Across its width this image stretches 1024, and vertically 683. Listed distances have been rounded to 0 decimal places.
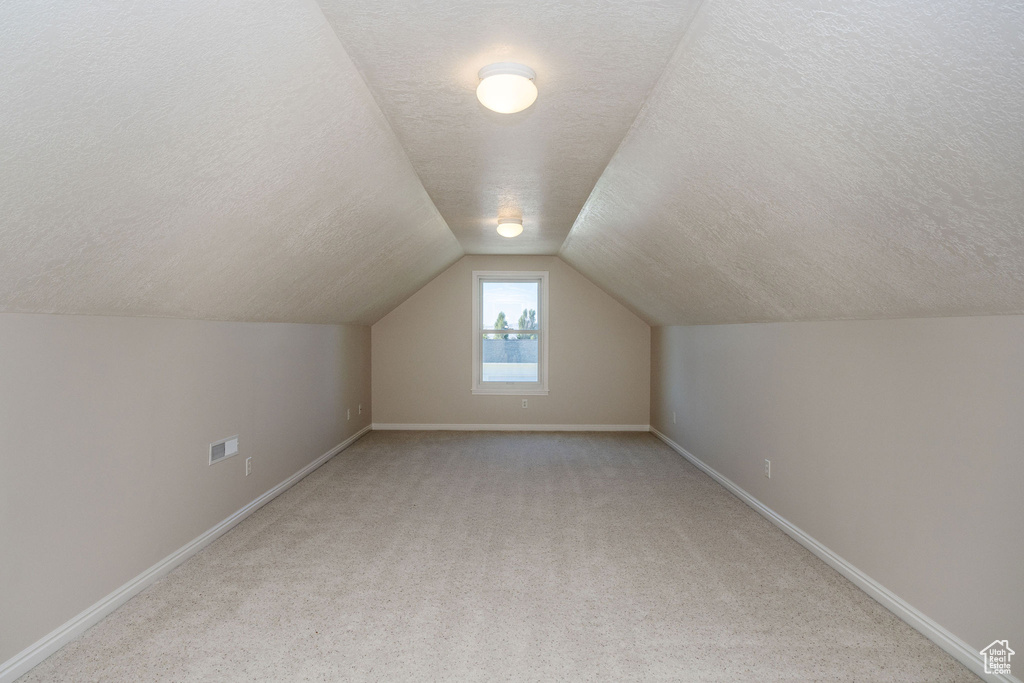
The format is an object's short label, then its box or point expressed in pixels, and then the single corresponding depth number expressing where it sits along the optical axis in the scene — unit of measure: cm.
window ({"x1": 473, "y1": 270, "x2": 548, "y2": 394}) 741
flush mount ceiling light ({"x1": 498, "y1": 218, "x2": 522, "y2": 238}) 476
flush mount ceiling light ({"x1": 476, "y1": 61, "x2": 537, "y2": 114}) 205
